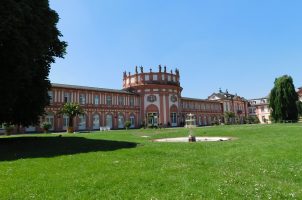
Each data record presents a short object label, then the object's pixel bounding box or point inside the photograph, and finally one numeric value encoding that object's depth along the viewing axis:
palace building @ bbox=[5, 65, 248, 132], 34.80
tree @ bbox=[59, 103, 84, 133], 27.07
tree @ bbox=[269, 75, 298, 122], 38.78
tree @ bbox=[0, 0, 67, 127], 10.33
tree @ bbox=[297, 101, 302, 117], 42.09
